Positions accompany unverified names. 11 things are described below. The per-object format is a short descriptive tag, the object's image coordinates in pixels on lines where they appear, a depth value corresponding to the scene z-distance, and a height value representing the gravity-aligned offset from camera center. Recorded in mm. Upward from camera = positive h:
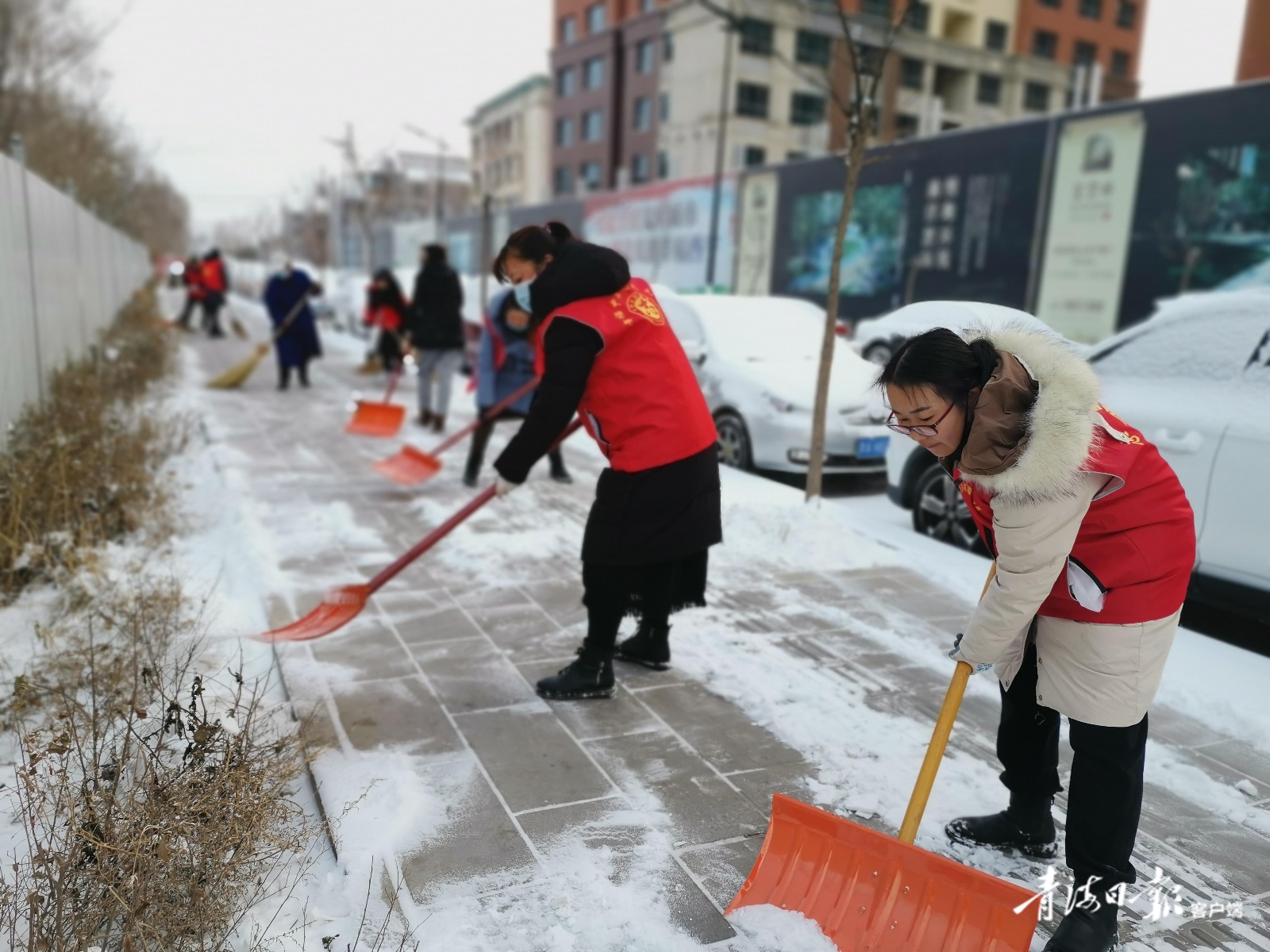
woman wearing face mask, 3129 -449
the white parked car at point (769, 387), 7500 -720
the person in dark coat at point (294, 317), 11828 -571
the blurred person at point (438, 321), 8930 -387
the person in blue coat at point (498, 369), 6992 -634
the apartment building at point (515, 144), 55969 +8390
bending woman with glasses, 1879 -452
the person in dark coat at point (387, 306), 11484 -366
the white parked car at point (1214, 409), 4070 -407
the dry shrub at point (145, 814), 1939 -1274
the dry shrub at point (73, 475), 4137 -1101
